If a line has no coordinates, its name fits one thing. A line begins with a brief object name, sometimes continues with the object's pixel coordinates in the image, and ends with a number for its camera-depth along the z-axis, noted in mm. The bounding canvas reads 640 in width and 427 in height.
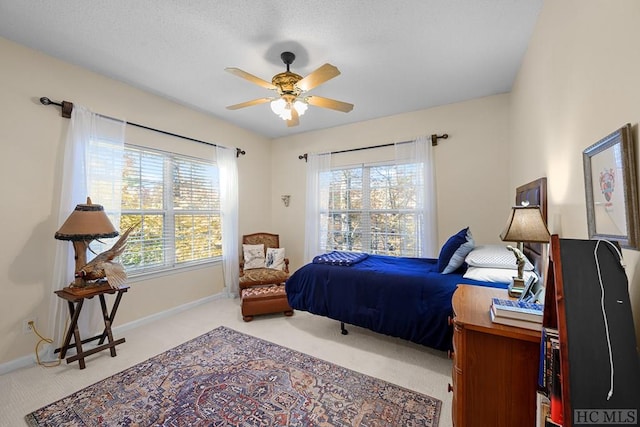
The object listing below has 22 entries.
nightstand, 1116
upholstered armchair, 3234
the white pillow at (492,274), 1985
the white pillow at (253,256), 4121
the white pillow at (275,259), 4156
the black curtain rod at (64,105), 2389
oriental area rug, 1693
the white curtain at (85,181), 2443
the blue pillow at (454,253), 2473
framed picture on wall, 891
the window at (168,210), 3084
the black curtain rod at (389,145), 3500
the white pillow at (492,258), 2124
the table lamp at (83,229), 2221
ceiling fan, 2051
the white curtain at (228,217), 4039
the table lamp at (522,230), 1467
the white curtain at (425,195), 3510
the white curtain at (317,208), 4383
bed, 2119
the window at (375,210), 3732
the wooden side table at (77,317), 2252
